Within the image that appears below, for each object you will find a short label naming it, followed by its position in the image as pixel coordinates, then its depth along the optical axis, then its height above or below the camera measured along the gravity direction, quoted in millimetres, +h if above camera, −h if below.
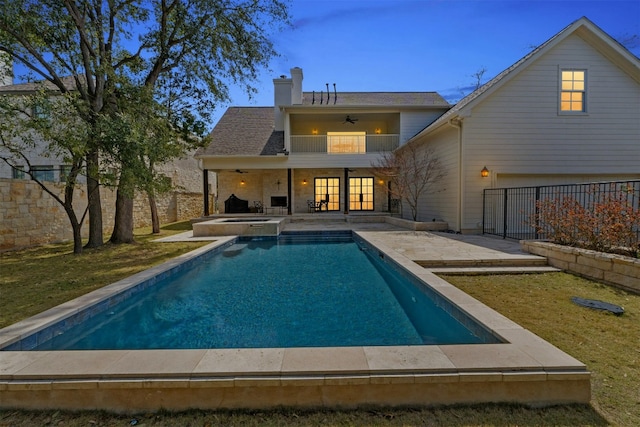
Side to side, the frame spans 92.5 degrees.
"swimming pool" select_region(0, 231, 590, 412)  2125 -1274
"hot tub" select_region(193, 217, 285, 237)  10758 -981
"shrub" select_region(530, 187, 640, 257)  4824 -394
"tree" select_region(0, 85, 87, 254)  6367 +1634
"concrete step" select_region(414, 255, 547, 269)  5691 -1152
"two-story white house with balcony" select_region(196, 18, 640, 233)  9539 +2435
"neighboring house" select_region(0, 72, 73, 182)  13812 +1749
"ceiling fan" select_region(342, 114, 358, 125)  15641 +4194
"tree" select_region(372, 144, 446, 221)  11367 +1133
